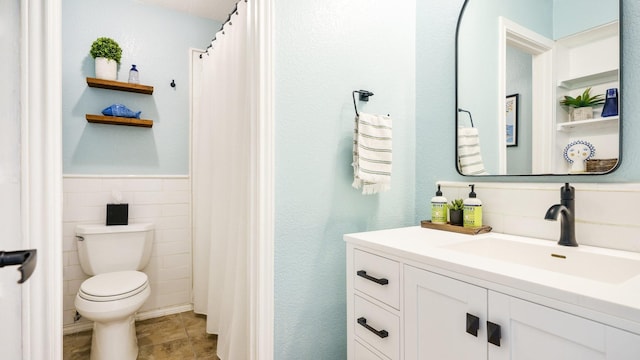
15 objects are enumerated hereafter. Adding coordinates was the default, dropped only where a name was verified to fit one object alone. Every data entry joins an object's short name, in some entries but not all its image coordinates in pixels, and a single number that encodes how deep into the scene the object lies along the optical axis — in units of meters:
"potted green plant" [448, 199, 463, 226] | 1.38
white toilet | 1.65
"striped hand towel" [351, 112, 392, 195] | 1.45
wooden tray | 1.27
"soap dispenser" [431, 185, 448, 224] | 1.44
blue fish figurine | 2.18
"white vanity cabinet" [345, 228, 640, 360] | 0.62
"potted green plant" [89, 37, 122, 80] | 2.13
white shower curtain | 1.54
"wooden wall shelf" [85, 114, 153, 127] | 2.14
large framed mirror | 1.03
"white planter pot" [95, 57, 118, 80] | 2.15
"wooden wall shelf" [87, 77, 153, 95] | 2.13
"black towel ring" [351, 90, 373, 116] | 1.54
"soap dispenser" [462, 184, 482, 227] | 1.29
